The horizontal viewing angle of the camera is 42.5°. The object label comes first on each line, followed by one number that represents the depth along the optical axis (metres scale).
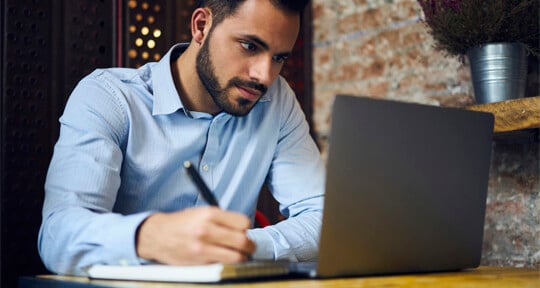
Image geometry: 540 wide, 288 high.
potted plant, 1.71
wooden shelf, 1.60
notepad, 0.91
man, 1.16
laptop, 0.99
